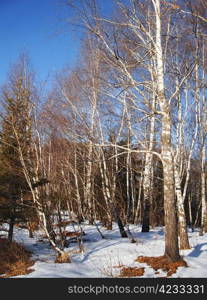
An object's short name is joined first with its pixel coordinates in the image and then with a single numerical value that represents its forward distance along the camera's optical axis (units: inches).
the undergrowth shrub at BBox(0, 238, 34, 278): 218.6
